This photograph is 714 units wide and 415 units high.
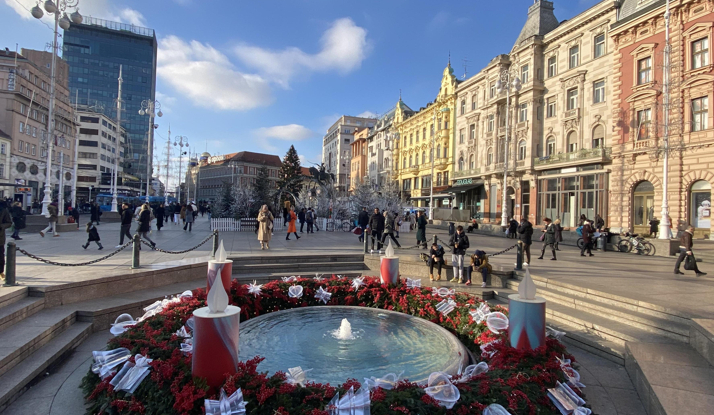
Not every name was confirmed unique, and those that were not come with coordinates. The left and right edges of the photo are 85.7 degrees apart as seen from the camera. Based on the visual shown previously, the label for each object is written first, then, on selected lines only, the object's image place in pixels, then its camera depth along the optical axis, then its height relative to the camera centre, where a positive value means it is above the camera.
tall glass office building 98.44 +36.63
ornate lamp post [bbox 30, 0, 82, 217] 16.88 +8.33
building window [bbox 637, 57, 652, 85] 24.68 +9.59
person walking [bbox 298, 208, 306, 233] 23.53 -0.37
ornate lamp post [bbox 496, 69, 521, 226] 24.27 +7.04
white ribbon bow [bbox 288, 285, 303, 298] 7.44 -1.58
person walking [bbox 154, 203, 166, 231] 22.77 -0.54
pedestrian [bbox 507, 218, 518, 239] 21.70 -0.87
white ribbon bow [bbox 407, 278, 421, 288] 7.78 -1.44
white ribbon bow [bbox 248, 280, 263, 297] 7.07 -1.49
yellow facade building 48.56 +9.57
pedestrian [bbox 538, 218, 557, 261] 13.72 -0.72
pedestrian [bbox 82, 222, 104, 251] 12.85 -0.97
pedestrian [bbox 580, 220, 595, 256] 15.32 -0.88
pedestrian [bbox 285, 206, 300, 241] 18.30 -0.58
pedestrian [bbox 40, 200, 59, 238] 17.46 -0.69
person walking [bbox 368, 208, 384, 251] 15.61 -0.53
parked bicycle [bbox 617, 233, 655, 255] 16.64 -1.20
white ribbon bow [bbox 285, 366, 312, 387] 3.83 -1.67
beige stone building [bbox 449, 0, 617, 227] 28.53 +8.08
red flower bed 3.34 -1.63
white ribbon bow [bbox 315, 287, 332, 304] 7.67 -1.68
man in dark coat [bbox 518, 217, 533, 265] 12.05 -0.58
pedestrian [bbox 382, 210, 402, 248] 14.70 -0.65
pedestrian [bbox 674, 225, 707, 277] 10.41 -0.89
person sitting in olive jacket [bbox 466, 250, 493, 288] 9.84 -1.30
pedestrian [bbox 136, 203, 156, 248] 13.45 -0.44
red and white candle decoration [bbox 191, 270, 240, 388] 3.45 -1.19
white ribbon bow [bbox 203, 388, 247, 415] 3.22 -1.66
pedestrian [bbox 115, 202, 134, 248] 13.45 -0.45
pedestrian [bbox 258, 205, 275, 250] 14.27 -0.69
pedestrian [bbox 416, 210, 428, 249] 15.55 -0.57
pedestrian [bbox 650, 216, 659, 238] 21.25 -0.42
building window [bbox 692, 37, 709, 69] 21.34 +9.38
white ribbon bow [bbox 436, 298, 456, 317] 6.59 -1.61
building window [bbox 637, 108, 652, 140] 24.62 +6.13
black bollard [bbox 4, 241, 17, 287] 6.74 -1.13
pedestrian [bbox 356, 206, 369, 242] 19.04 -0.42
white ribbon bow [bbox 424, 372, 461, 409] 3.35 -1.61
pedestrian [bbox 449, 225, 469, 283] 10.24 -1.05
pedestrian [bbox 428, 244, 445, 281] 10.62 -1.28
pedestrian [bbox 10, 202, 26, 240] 17.42 -0.53
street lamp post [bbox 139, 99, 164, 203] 32.12 +8.25
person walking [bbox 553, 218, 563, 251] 14.90 -0.62
